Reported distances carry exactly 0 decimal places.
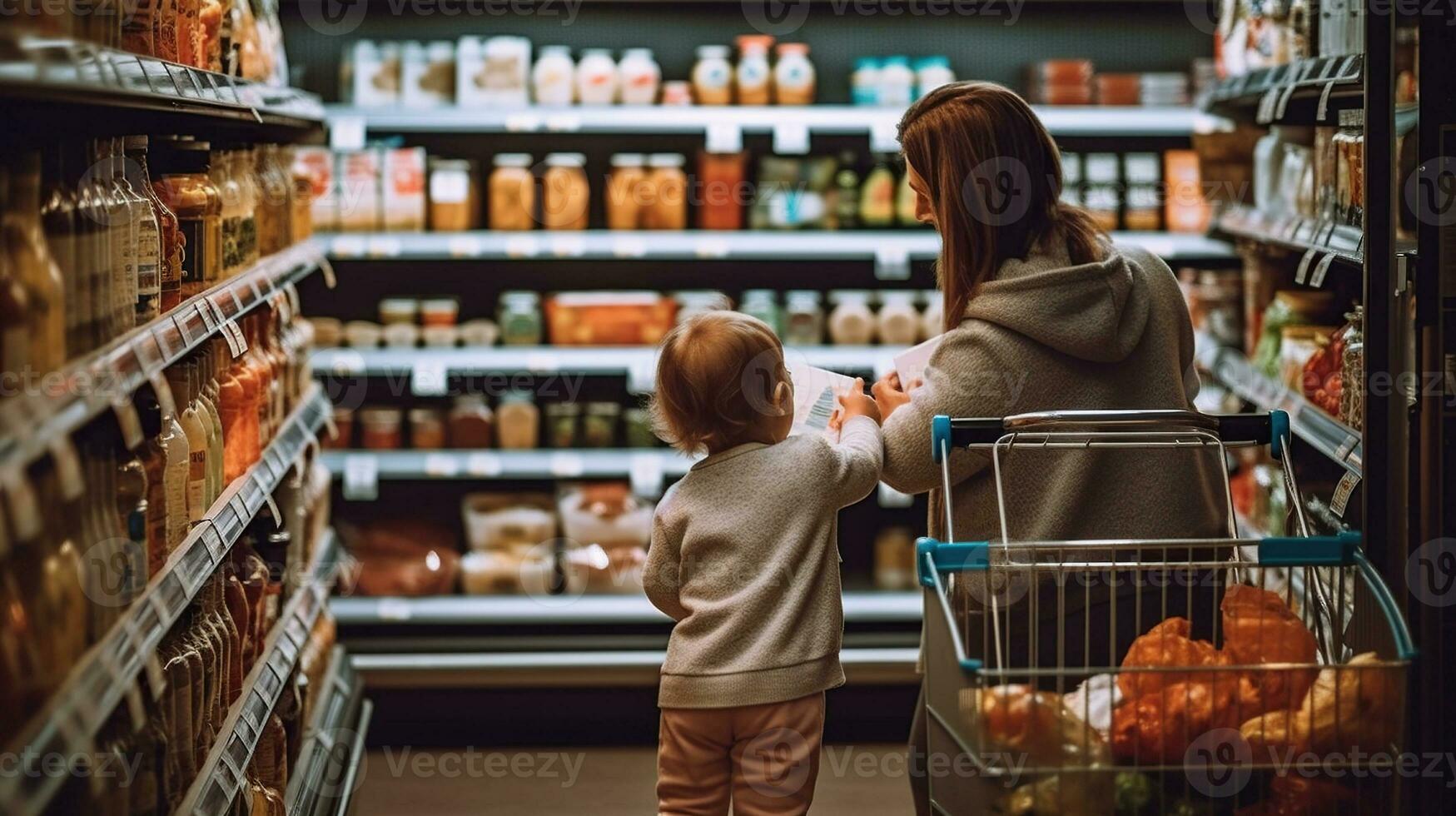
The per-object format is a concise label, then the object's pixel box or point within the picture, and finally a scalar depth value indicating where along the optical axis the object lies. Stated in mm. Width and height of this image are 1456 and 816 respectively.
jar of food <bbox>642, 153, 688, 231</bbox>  4336
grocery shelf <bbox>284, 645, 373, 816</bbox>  3115
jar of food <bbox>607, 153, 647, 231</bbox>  4320
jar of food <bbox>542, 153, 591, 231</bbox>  4340
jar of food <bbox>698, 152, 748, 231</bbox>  4391
